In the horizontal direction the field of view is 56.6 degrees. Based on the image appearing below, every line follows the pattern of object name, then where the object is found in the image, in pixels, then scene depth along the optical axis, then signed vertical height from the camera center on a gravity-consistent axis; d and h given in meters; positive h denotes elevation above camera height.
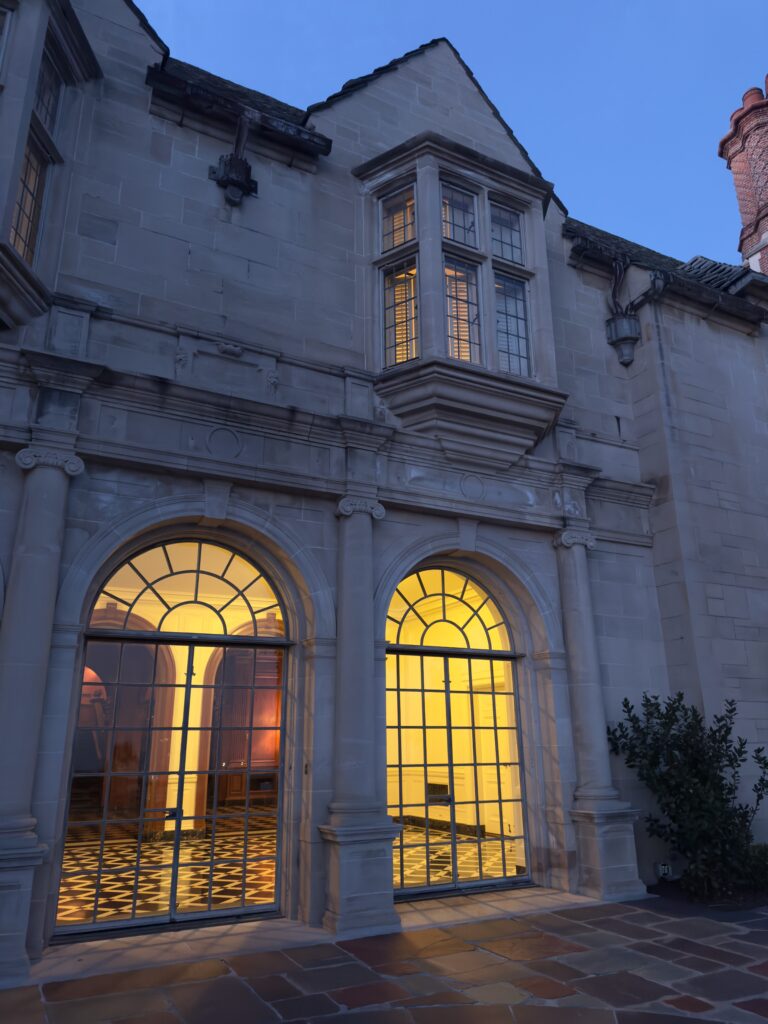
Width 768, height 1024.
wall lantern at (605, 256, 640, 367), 10.87 +5.89
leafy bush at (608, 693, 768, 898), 7.89 -0.60
